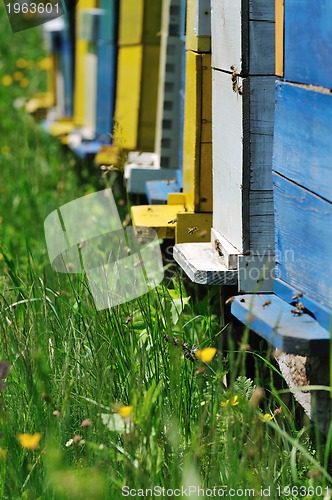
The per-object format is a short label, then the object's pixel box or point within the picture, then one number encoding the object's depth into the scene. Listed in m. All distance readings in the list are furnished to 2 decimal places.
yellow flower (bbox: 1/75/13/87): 15.54
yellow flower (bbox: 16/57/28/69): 17.06
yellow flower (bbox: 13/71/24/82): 16.33
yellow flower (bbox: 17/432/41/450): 3.31
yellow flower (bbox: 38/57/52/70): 16.62
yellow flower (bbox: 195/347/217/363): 3.55
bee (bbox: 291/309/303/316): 4.25
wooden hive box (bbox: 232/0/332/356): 3.96
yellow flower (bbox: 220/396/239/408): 4.16
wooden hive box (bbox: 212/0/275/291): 4.66
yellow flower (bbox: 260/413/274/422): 4.29
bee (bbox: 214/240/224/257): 5.16
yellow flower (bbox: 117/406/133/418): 3.40
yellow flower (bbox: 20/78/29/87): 16.08
